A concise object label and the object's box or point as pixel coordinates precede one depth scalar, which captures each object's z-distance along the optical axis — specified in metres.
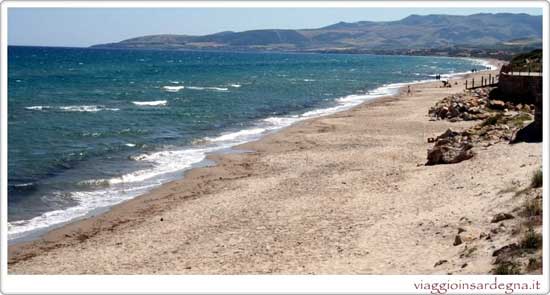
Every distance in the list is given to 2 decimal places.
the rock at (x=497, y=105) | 31.15
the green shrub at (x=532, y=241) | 9.80
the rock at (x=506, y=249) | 9.94
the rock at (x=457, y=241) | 11.53
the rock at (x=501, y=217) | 11.93
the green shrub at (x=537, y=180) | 13.23
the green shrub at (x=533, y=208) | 11.39
